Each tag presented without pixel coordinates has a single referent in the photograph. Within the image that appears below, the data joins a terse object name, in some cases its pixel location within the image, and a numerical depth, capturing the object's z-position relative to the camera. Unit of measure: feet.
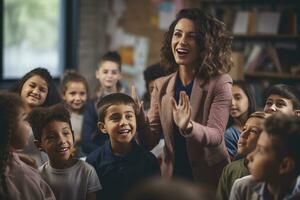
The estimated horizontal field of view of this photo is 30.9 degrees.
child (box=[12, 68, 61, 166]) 9.30
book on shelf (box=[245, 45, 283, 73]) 17.31
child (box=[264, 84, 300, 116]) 8.50
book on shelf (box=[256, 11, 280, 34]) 17.28
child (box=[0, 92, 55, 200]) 6.38
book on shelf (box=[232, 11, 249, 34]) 17.78
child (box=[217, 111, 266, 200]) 7.06
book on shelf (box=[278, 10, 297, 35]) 16.96
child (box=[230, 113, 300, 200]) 5.68
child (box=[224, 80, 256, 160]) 9.74
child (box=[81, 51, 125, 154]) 10.98
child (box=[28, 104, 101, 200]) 7.30
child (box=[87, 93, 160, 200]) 7.73
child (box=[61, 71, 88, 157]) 11.71
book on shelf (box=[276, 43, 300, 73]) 17.06
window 18.10
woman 7.49
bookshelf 17.09
